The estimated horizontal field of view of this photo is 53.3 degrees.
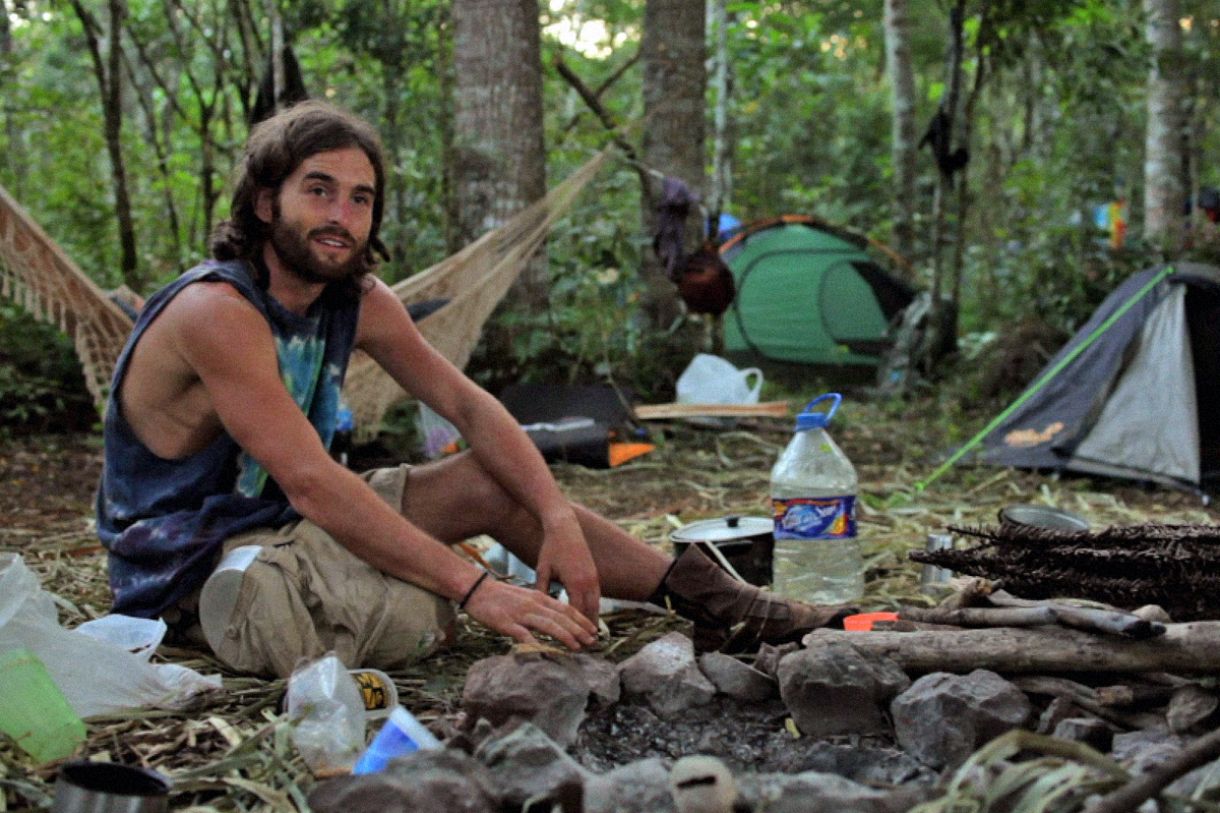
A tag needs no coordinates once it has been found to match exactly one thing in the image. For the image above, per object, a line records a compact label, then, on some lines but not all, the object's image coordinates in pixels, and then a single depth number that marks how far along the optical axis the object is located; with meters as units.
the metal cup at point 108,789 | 1.42
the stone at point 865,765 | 1.70
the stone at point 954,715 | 1.76
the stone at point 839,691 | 1.91
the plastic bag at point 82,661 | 1.90
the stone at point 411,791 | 1.37
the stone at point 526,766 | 1.45
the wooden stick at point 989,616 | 1.94
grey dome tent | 4.38
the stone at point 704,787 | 1.37
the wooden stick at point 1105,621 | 1.80
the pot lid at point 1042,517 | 2.83
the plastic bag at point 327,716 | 1.72
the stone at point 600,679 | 1.98
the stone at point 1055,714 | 1.78
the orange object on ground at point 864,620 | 2.23
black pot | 2.84
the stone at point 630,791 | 1.44
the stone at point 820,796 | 1.38
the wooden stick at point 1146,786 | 1.30
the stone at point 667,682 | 2.04
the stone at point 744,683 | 2.08
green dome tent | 8.42
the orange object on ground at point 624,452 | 4.78
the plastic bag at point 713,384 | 5.42
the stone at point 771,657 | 2.07
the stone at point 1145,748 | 1.57
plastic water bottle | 2.69
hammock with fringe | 3.71
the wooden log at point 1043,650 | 1.80
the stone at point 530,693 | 1.83
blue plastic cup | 1.60
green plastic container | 1.74
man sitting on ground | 2.16
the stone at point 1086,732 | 1.71
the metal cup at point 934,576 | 2.83
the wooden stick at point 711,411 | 5.16
